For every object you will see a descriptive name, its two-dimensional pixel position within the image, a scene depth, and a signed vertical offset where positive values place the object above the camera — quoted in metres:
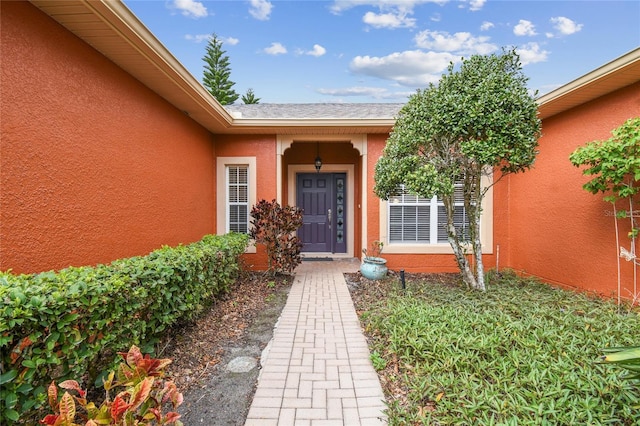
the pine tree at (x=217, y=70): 24.42 +12.60
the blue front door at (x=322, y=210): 7.73 +0.16
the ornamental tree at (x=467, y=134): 3.78 +1.13
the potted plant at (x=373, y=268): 5.40 -0.98
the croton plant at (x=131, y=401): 1.28 -0.88
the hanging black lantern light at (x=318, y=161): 7.25 +1.41
